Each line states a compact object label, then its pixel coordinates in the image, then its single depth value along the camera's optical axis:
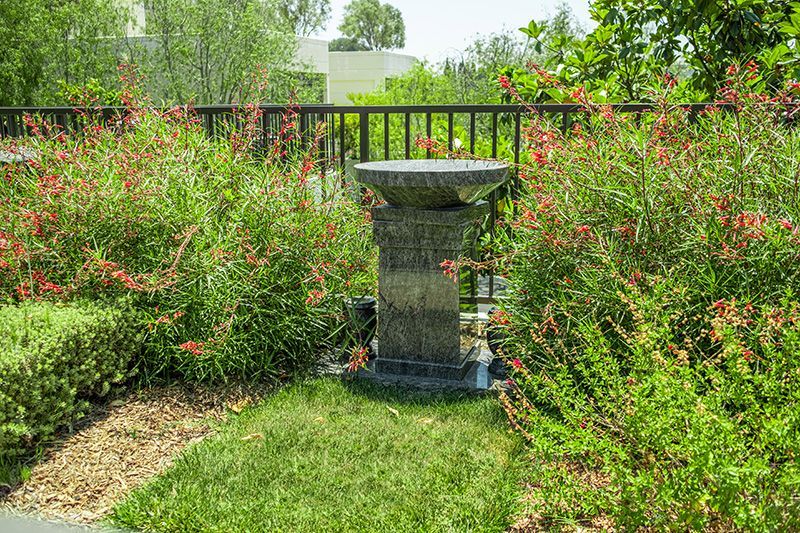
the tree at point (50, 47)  18.92
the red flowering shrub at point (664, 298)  2.50
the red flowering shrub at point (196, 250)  4.55
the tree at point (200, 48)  19.50
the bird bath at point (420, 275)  4.40
